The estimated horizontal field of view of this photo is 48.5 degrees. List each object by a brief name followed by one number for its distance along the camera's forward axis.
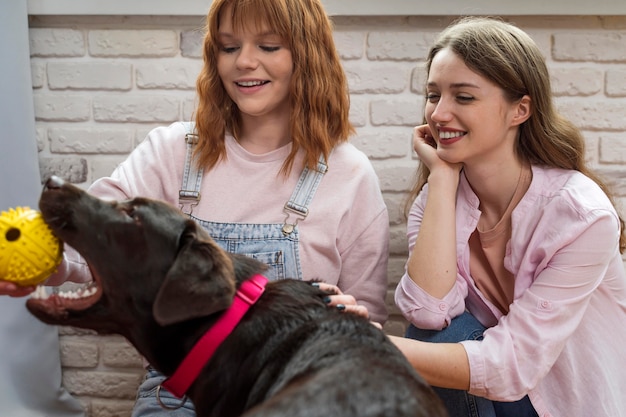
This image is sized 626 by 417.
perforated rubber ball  1.32
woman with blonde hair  1.71
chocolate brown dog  1.24
